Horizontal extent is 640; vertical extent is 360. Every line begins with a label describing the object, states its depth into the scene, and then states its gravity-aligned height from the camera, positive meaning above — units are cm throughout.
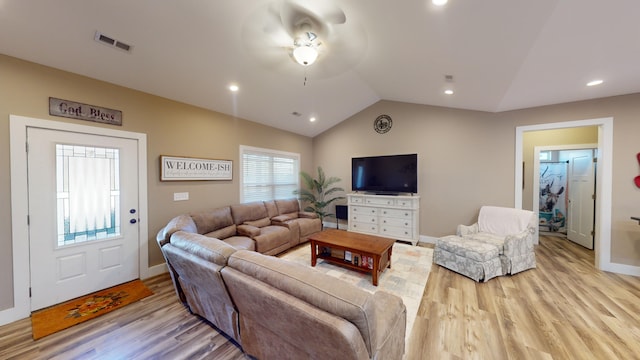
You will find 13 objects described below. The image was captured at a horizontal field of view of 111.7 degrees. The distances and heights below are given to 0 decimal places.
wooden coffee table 284 -97
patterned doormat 209 -142
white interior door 407 -40
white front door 231 -43
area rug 258 -140
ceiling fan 210 +160
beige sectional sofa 107 -76
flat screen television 449 +7
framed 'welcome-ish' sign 324 +14
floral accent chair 295 -101
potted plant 559 -41
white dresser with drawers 439 -83
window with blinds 449 +7
